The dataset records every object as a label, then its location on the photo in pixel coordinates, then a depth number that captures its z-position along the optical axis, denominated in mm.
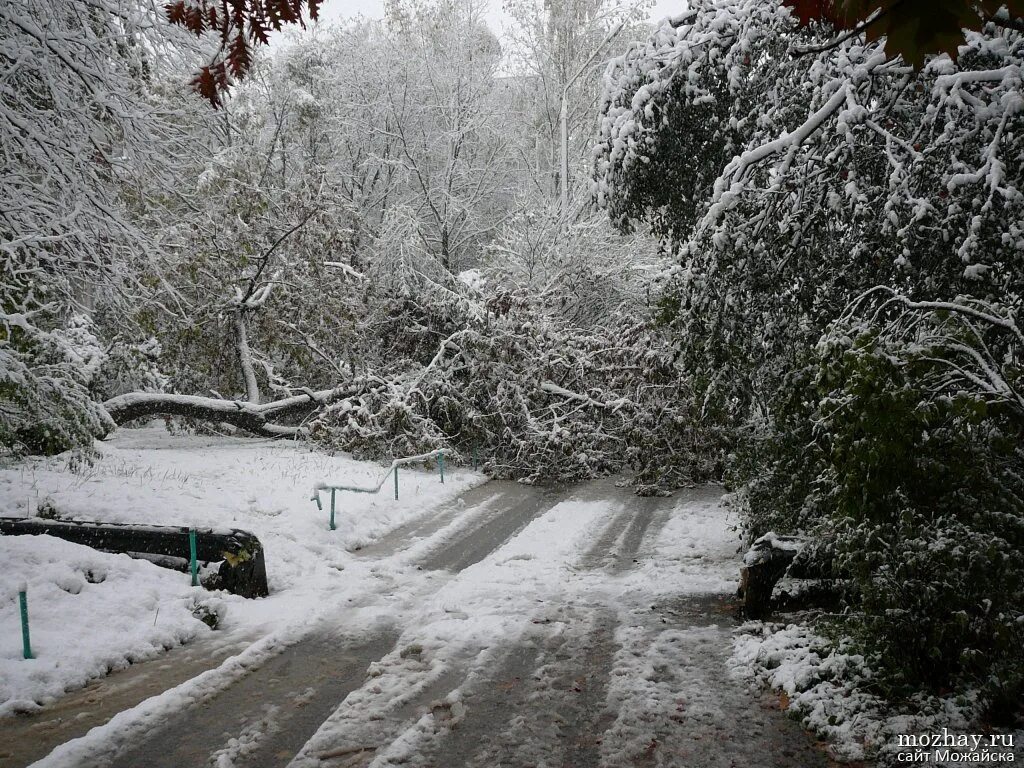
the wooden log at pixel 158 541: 7504
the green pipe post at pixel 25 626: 5535
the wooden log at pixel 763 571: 7105
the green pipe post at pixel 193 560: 7283
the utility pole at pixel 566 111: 26831
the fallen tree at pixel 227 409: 15125
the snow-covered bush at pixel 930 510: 4352
